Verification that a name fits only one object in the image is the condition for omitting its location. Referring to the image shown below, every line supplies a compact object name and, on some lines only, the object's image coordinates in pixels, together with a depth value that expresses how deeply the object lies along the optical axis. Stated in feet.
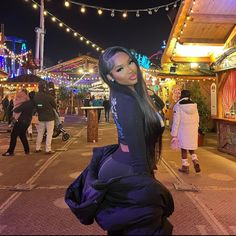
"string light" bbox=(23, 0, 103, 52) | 40.75
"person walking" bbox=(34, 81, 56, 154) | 21.29
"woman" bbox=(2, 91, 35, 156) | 21.10
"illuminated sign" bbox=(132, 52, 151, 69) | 36.70
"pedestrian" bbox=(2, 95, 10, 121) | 46.24
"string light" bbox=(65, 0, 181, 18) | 32.09
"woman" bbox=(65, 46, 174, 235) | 4.86
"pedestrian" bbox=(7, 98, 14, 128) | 38.37
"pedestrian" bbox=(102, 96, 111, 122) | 50.87
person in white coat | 15.94
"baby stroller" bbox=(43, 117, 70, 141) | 27.08
